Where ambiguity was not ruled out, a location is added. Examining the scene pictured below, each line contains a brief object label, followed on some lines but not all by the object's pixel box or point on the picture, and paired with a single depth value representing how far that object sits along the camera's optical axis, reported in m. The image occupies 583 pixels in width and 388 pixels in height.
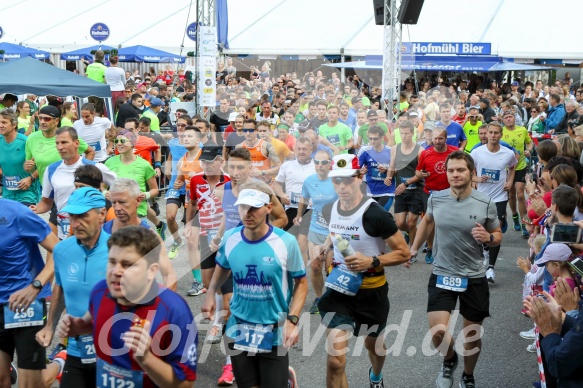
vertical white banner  14.34
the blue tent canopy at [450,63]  24.12
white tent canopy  26.78
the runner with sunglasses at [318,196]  7.83
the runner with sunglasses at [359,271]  5.45
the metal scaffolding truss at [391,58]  15.66
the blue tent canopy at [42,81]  13.67
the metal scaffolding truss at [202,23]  14.52
